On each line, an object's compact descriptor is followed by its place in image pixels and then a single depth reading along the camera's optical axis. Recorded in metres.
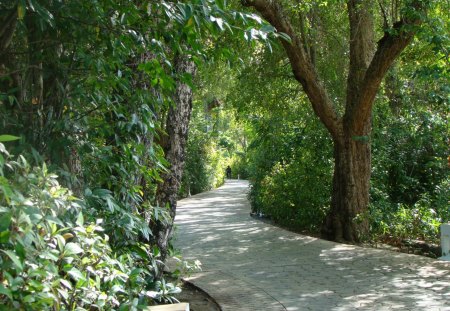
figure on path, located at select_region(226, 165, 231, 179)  52.45
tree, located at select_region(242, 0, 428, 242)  12.03
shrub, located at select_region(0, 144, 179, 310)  2.44
